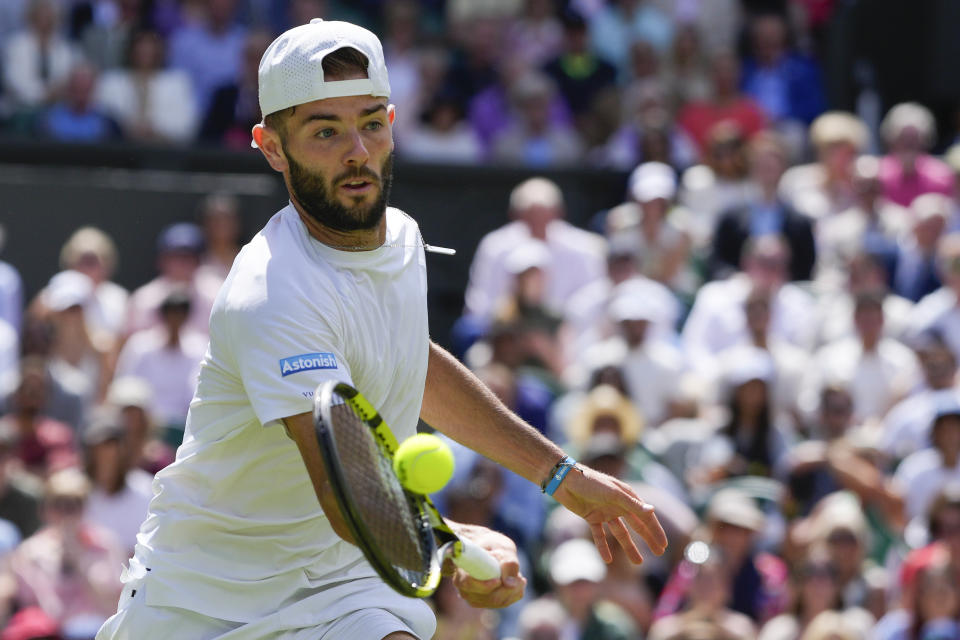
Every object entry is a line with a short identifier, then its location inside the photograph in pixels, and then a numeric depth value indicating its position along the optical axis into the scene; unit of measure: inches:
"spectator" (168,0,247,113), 509.0
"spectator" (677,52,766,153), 512.4
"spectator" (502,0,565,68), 545.3
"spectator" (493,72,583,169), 513.0
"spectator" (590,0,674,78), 550.9
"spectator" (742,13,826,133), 540.4
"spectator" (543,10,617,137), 530.3
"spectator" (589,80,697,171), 495.8
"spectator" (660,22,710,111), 529.3
